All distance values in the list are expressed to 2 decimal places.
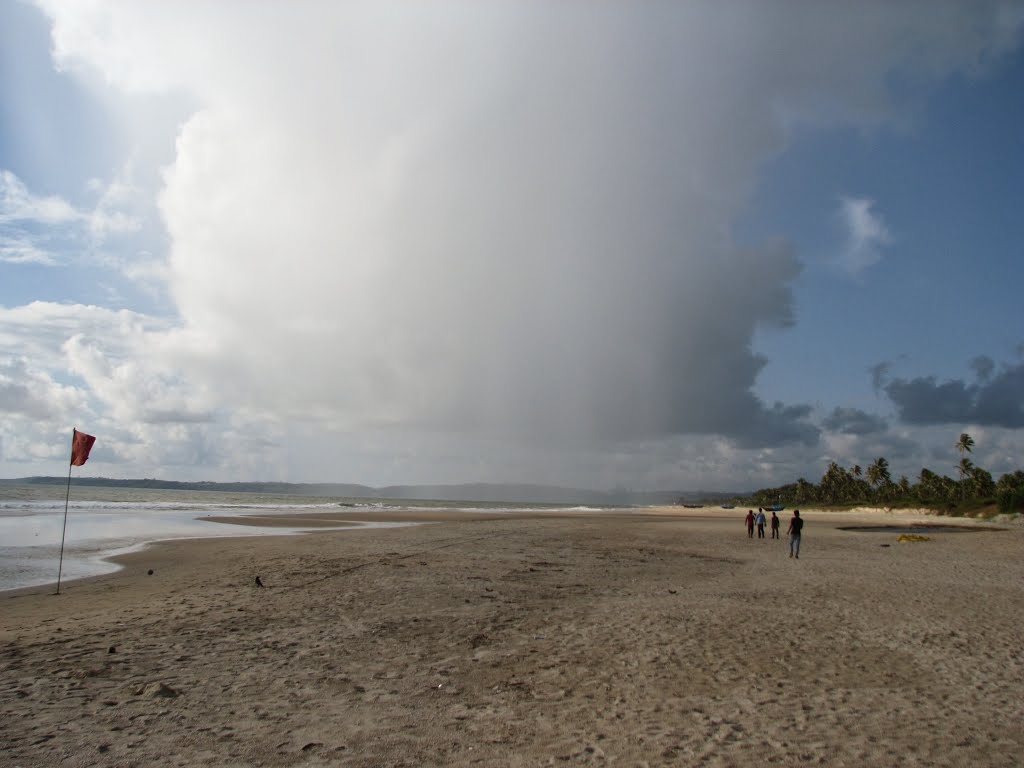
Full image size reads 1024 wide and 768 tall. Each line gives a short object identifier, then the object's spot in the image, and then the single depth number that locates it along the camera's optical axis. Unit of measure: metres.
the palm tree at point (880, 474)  139.12
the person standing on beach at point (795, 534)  29.03
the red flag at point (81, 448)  17.81
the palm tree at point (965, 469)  111.62
